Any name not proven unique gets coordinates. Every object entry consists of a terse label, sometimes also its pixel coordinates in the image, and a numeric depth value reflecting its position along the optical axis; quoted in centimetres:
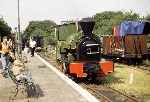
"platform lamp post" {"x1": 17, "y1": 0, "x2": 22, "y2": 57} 3389
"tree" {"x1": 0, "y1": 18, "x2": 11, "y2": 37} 7724
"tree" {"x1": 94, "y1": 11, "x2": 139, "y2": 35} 6752
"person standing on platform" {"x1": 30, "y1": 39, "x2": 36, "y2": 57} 3797
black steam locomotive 1812
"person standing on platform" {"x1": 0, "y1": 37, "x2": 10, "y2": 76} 1921
